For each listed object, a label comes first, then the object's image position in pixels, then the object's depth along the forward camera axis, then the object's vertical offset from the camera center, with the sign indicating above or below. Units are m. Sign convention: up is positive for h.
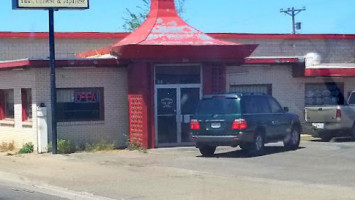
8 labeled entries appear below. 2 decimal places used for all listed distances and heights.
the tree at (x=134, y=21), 48.00 +4.93
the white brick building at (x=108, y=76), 22.56 +0.51
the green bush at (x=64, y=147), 21.62 -1.79
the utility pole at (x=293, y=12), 56.20 +6.59
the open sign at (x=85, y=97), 22.94 -0.21
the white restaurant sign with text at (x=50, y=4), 20.69 +2.72
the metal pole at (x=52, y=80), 20.97 +0.35
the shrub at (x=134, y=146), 22.53 -1.87
